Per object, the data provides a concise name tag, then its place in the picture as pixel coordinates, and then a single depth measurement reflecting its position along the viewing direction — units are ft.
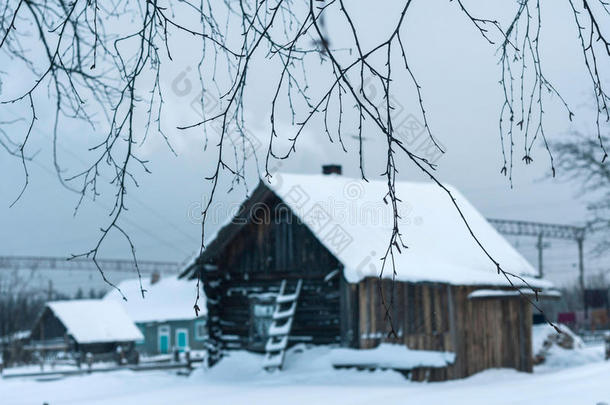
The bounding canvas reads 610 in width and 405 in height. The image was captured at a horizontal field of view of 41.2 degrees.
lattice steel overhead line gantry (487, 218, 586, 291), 195.11
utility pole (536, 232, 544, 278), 166.40
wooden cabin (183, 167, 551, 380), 60.13
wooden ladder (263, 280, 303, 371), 60.39
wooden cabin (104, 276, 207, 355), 163.63
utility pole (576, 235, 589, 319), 159.80
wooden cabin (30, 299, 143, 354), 134.10
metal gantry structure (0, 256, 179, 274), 179.83
